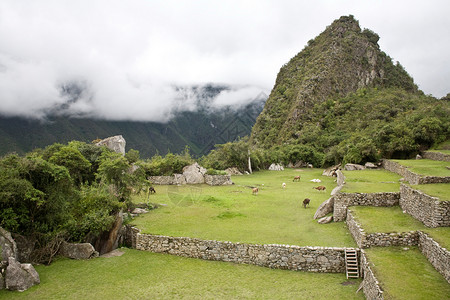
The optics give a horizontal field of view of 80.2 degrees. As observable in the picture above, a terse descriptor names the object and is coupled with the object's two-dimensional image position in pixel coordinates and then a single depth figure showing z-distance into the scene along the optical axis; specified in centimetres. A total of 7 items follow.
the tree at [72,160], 2316
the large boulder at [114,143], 3794
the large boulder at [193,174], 3528
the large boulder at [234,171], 4644
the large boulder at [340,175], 2968
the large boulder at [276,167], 5382
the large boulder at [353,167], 3481
